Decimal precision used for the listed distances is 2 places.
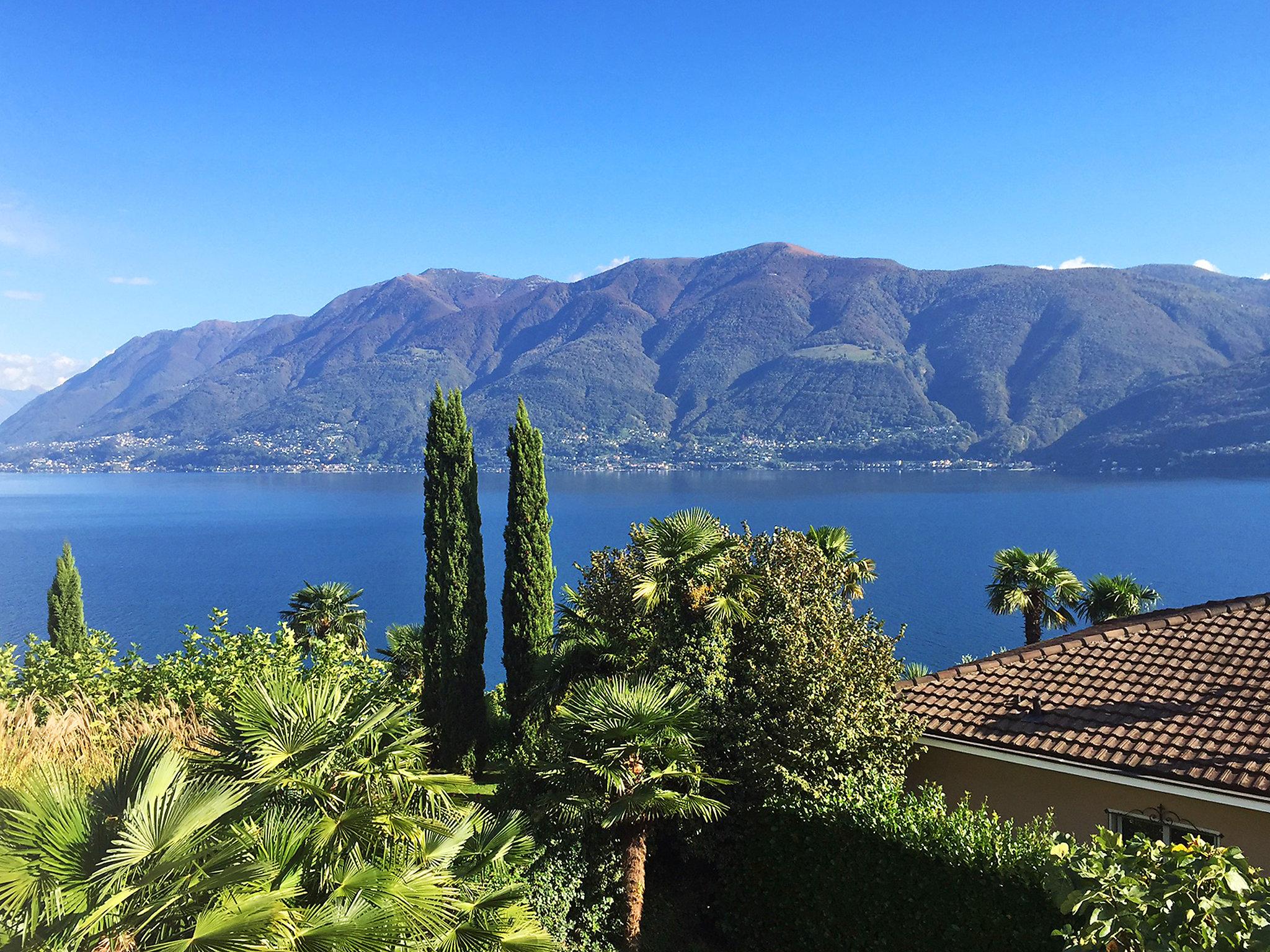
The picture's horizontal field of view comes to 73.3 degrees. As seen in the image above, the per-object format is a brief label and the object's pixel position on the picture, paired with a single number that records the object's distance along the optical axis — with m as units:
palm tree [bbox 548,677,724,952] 8.70
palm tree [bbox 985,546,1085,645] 21.86
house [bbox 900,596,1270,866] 8.22
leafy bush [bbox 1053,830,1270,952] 4.43
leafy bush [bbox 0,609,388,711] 11.45
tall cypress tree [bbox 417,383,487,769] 16.84
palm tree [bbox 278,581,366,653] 23.83
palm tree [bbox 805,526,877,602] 18.44
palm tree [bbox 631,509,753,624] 10.38
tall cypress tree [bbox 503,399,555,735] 18.08
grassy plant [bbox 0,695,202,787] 6.16
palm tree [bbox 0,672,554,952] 3.92
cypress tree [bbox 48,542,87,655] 27.95
